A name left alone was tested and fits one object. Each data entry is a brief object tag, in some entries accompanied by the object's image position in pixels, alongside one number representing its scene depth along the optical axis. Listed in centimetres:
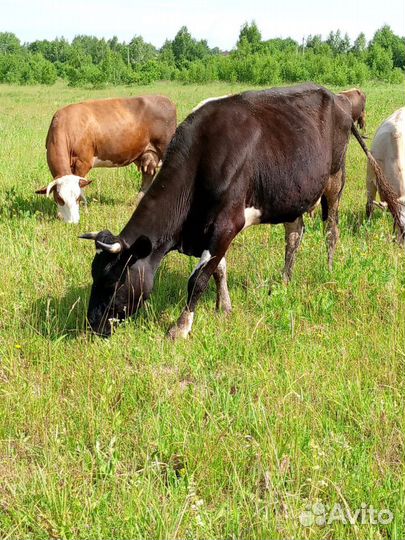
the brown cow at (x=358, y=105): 1753
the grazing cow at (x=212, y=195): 479
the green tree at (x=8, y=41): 11277
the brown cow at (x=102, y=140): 884
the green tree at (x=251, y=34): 8188
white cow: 743
